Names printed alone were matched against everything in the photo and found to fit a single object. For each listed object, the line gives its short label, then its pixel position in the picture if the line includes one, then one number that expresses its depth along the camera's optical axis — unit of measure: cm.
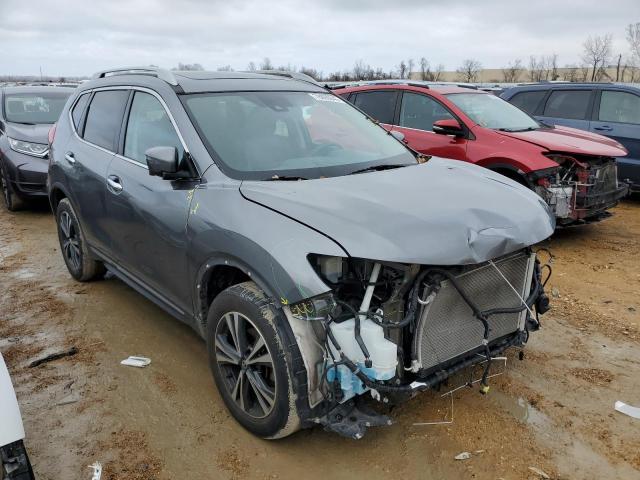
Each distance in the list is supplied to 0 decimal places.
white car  202
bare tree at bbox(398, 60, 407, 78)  4866
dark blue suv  817
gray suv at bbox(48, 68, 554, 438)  257
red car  600
